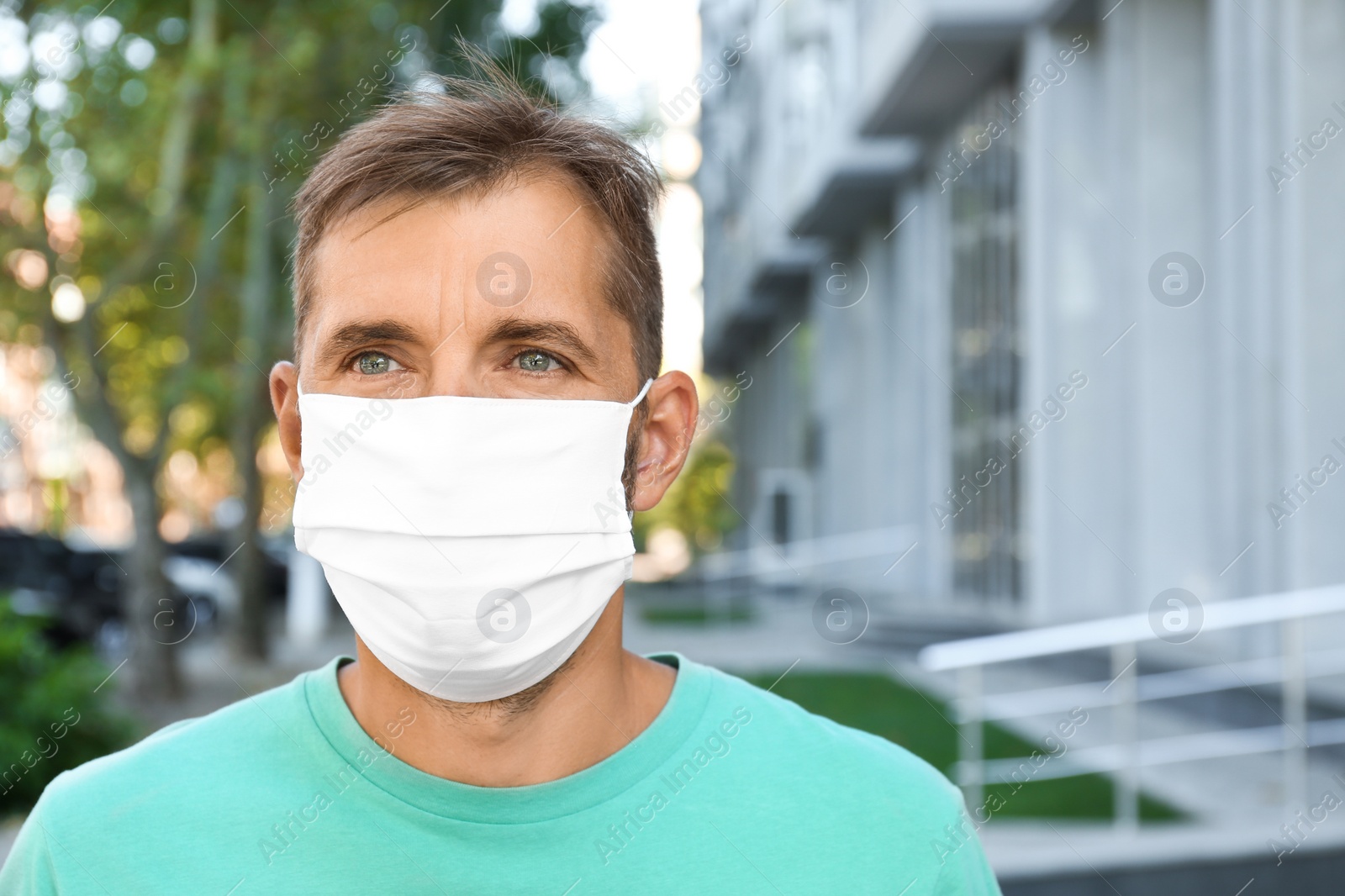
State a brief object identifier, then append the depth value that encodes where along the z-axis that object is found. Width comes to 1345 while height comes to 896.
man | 1.73
